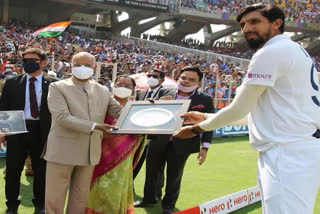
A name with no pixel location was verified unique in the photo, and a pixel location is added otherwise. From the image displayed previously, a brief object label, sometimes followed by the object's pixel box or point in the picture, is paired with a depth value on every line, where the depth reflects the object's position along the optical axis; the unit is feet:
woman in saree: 11.71
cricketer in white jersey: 6.79
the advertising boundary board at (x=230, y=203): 12.68
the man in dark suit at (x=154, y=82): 18.23
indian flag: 46.52
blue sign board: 38.95
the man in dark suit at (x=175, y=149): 14.25
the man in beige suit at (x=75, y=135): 10.55
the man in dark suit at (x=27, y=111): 13.48
